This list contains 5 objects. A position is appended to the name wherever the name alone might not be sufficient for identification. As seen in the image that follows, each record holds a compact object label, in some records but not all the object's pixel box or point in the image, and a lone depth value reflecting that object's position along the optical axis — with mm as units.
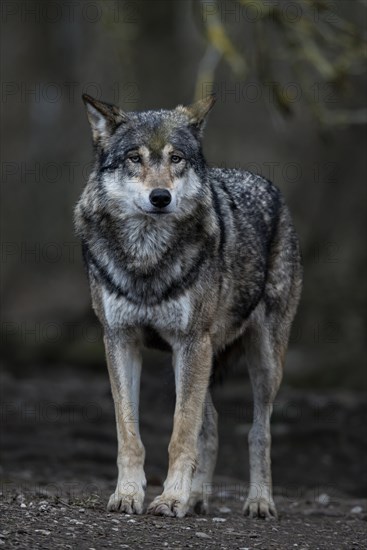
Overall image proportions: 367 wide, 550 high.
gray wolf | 13031
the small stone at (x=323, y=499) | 17172
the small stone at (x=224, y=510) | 15095
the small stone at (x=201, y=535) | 11859
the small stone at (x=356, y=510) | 16420
